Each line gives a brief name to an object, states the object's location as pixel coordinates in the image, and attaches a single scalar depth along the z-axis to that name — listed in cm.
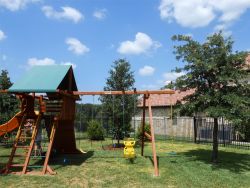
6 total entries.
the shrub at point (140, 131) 1312
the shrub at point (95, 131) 1340
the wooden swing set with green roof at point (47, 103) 680
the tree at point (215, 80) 672
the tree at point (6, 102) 1099
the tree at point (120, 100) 1065
